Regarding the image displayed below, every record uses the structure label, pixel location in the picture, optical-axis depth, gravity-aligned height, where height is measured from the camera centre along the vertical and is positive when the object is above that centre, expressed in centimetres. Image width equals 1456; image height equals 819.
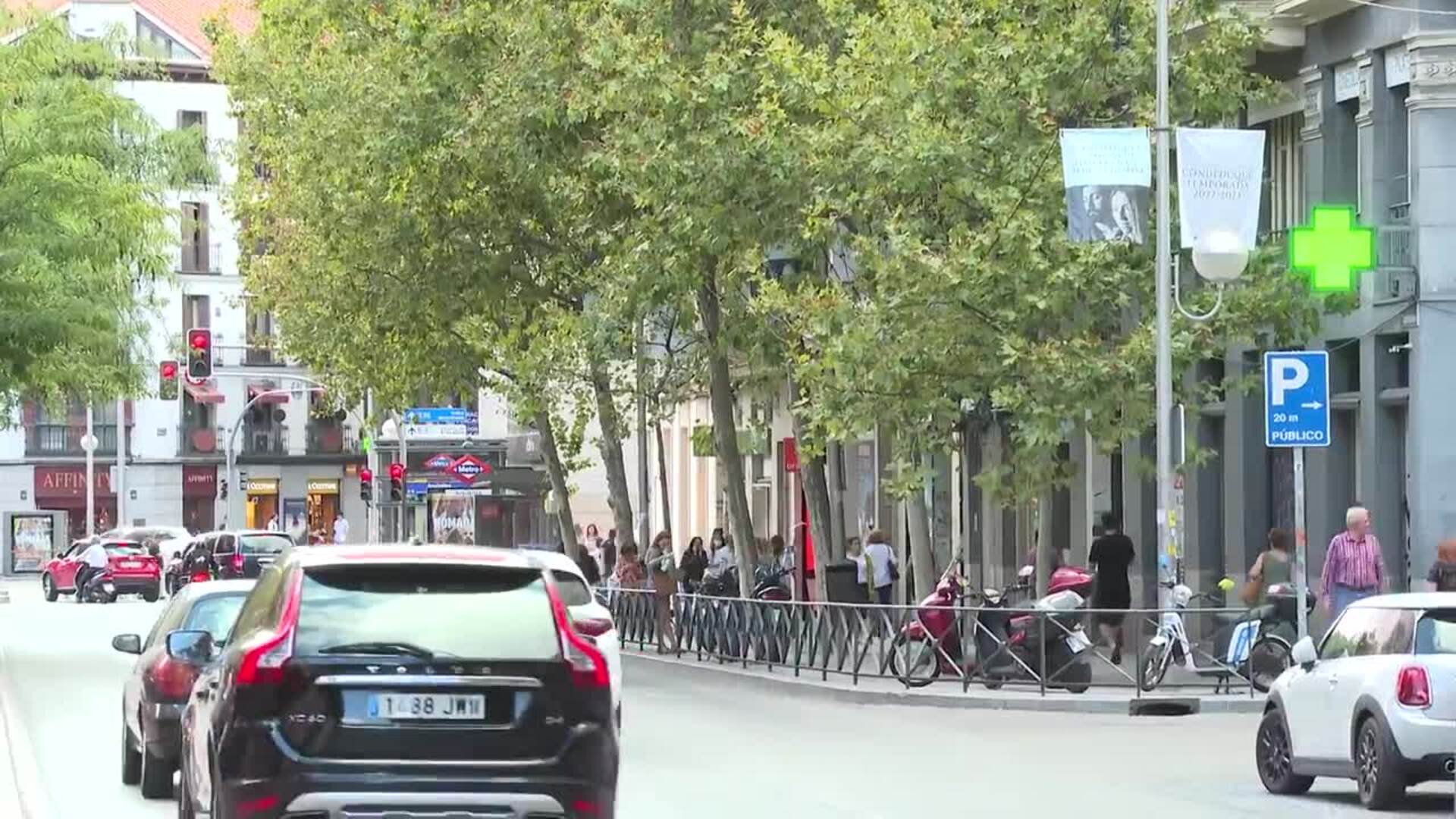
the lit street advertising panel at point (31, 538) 10731 -199
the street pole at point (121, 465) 10438 +54
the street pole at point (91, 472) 10444 +29
